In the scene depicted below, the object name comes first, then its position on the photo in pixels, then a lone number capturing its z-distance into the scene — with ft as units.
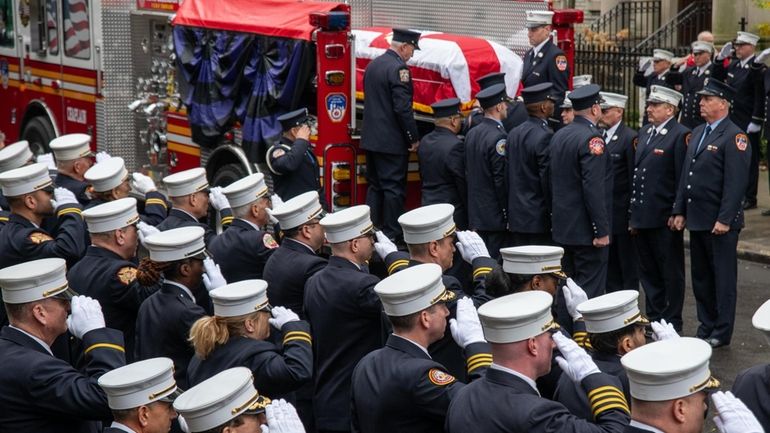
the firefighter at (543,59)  35.29
